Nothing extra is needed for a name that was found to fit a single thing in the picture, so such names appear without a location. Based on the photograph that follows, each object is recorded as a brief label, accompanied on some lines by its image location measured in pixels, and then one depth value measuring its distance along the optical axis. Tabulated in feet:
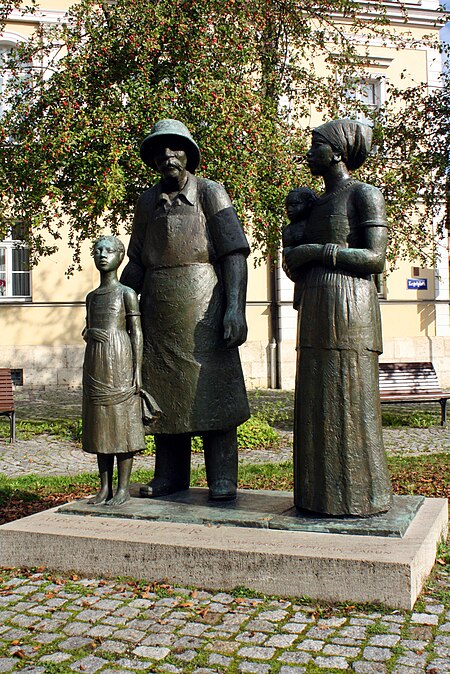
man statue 15.21
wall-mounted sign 65.87
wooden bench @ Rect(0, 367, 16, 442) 34.81
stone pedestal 11.94
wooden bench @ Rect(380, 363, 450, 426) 38.65
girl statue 14.89
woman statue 13.76
